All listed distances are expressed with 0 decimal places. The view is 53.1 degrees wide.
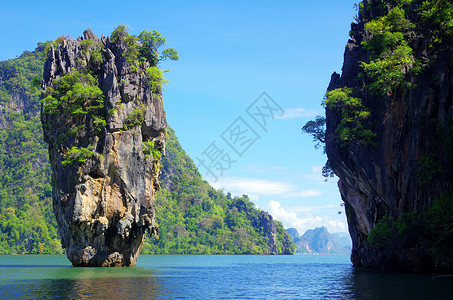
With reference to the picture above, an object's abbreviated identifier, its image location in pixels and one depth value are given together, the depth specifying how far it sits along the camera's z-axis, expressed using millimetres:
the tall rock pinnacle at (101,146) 38188
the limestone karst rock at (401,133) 28984
